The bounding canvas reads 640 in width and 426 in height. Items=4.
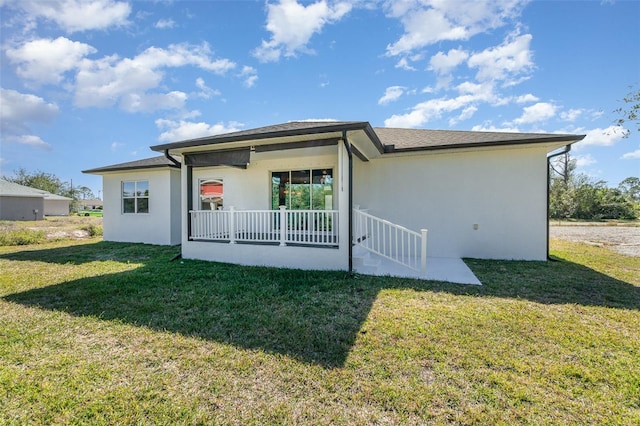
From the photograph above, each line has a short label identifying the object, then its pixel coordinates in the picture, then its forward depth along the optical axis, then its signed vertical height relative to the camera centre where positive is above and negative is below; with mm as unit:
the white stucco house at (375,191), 6375 +498
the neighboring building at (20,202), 25766 +830
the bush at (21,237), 10977 -1153
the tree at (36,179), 41906 +4907
